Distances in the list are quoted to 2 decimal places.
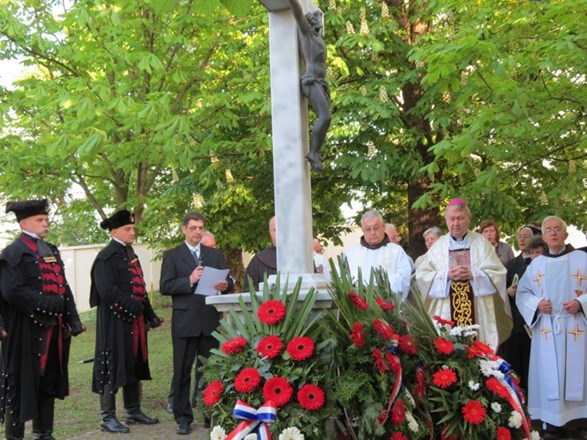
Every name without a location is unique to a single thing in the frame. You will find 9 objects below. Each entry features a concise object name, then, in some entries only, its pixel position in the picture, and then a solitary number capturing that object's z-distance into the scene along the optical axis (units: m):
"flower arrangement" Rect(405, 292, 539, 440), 5.17
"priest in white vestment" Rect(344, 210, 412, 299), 8.22
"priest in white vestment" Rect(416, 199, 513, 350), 8.43
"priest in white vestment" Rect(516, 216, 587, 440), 8.74
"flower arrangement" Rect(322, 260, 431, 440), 4.75
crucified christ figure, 5.69
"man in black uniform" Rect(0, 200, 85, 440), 7.67
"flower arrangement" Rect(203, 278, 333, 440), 4.66
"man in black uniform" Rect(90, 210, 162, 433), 8.99
